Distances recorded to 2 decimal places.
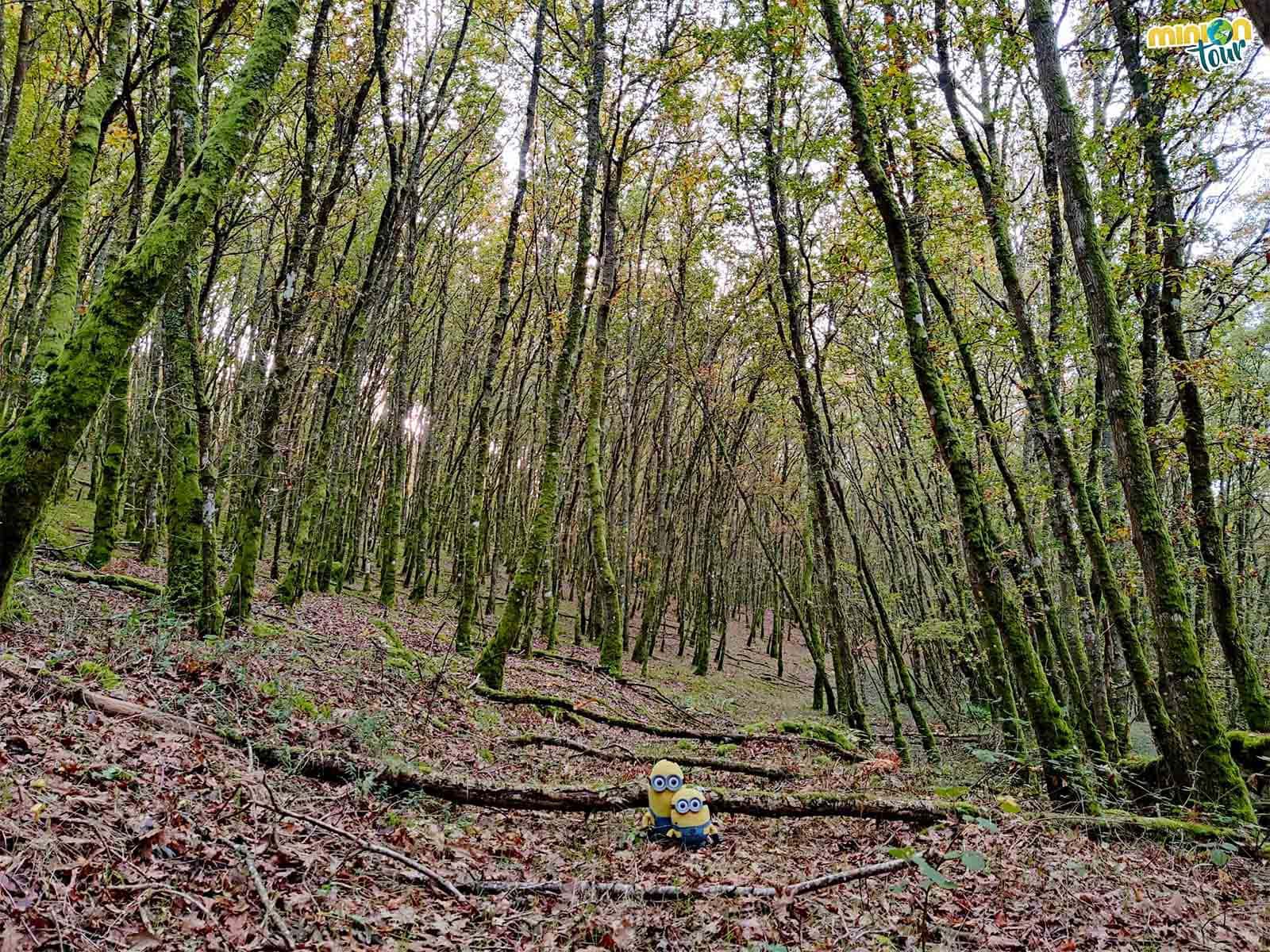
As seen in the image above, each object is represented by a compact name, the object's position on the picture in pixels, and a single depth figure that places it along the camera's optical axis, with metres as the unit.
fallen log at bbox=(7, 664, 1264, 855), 4.66
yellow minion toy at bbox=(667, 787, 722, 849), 4.91
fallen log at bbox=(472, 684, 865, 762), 9.53
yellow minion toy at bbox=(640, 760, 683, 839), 4.97
